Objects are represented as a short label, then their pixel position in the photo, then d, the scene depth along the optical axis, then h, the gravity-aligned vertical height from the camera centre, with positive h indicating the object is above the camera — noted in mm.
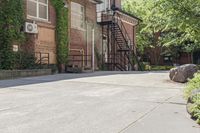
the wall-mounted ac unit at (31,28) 12119 +1961
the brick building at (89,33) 13257 +2224
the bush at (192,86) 5002 -586
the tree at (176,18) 6147 +1308
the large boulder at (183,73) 9268 -511
